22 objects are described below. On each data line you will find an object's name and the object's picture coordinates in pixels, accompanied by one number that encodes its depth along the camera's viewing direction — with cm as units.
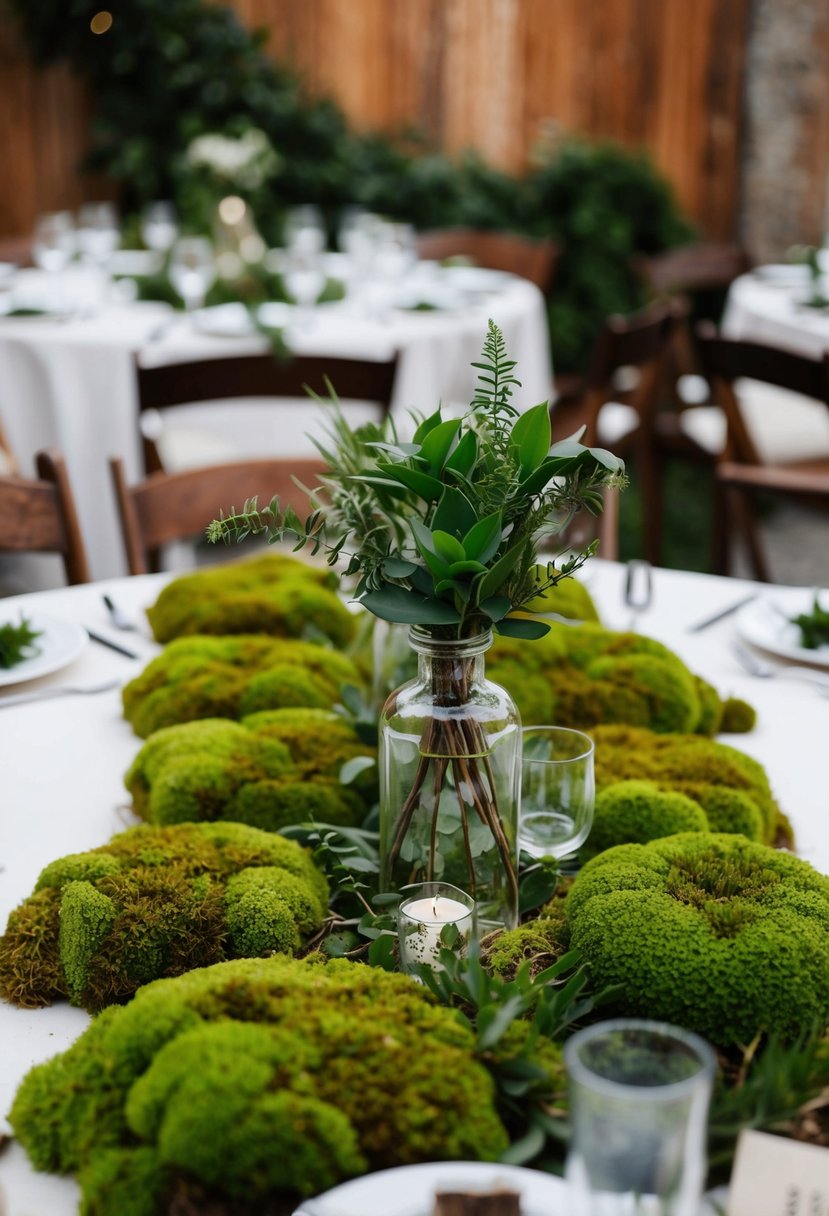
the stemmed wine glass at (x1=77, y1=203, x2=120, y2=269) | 419
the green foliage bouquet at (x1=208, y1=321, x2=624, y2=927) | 89
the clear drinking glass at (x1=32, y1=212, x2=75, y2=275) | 360
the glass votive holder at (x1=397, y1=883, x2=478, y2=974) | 88
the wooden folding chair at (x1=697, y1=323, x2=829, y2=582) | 268
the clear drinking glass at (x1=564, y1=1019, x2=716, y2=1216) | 56
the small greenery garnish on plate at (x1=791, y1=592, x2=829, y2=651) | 154
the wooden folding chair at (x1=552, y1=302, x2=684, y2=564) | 320
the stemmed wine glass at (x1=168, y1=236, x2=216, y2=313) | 361
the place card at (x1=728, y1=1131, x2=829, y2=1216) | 67
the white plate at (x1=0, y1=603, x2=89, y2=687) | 144
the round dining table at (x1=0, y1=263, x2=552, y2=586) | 320
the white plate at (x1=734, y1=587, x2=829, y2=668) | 151
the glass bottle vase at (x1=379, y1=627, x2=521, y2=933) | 94
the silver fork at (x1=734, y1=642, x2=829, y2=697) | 147
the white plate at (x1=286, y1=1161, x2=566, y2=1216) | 67
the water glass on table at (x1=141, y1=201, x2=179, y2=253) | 424
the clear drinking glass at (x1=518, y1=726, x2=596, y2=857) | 105
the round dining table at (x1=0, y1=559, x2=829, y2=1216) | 89
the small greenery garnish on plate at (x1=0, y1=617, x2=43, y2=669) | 147
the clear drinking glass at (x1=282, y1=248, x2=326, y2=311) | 360
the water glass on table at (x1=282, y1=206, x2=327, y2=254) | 375
